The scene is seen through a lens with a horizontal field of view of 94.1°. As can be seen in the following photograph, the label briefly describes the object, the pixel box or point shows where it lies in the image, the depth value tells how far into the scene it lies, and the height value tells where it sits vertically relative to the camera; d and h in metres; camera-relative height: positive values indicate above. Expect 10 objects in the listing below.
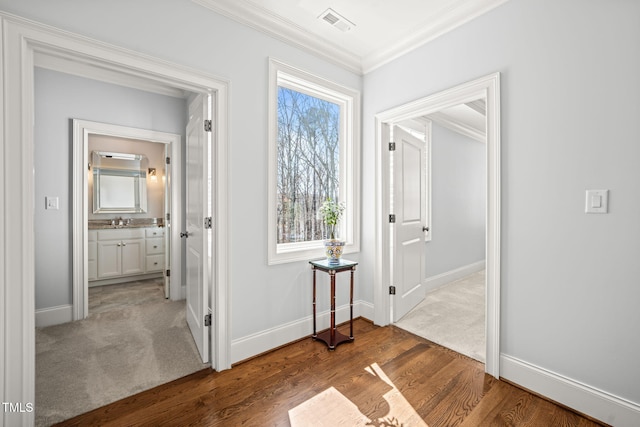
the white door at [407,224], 3.03 -0.14
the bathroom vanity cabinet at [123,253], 4.31 -0.65
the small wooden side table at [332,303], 2.47 -0.80
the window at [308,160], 2.52 +0.49
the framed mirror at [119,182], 4.60 +0.46
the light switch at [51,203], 2.98 +0.08
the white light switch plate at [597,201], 1.62 +0.05
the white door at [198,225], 2.22 -0.12
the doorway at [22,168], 1.46 +0.21
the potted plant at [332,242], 2.62 -0.28
